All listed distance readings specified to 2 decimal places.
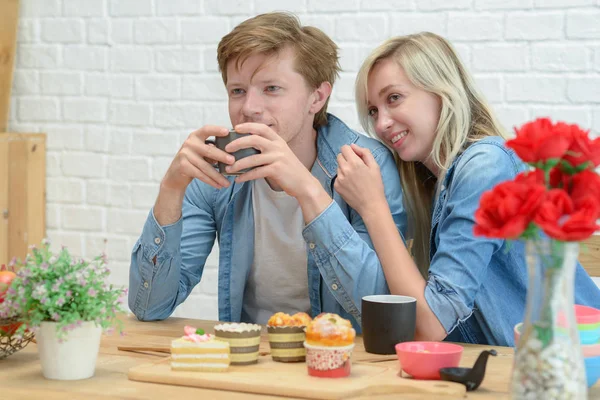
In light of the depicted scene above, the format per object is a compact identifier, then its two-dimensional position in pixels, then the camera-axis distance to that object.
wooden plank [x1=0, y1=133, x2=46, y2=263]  2.82
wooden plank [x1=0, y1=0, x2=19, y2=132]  2.86
